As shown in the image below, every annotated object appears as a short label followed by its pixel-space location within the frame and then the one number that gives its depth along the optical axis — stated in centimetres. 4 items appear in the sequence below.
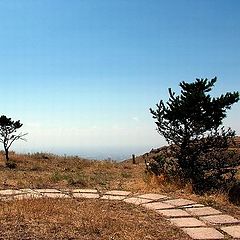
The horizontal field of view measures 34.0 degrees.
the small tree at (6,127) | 1922
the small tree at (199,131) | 954
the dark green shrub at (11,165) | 1555
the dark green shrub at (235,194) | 795
